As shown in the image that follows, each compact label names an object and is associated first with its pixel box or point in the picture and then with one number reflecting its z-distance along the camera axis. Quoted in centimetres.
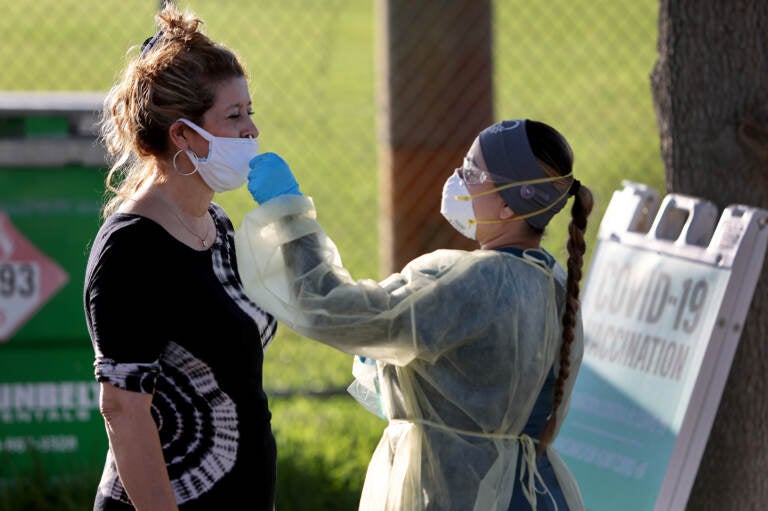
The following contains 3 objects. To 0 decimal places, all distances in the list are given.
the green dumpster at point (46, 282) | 908
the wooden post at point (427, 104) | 1108
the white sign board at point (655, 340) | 707
